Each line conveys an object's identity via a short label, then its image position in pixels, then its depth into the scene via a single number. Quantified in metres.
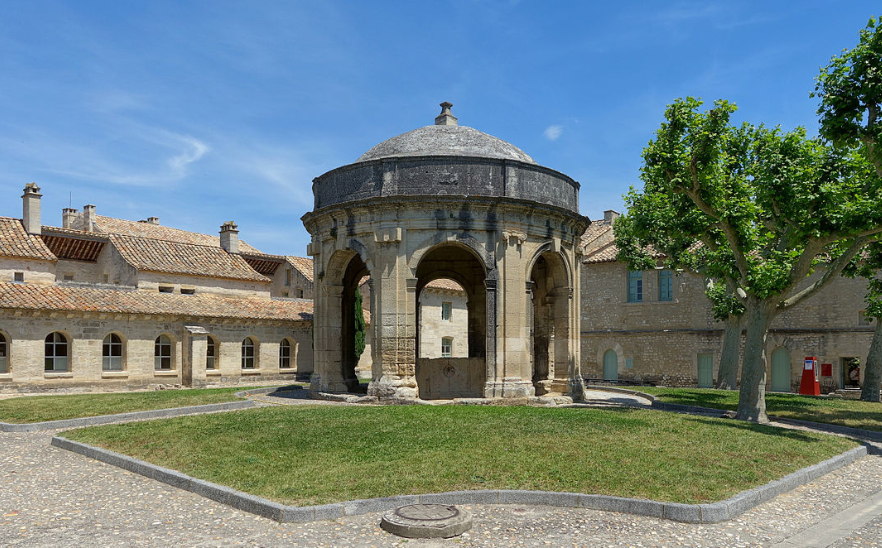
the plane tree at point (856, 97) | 13.12
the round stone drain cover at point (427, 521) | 6.89
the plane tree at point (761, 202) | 14.18
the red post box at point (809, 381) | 25.88
